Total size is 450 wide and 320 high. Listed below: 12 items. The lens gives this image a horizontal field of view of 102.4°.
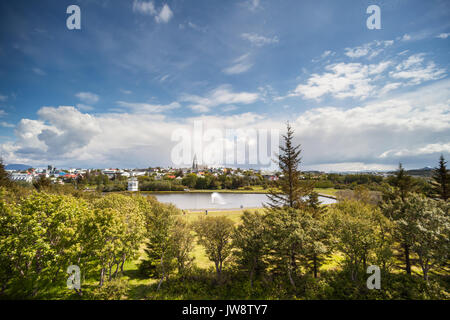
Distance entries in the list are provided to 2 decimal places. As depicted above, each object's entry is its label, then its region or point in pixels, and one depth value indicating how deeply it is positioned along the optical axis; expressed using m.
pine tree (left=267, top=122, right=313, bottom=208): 20.11
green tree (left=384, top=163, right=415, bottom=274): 16.42
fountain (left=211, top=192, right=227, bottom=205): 76.36
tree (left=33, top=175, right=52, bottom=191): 42.65
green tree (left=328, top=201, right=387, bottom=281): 14.32
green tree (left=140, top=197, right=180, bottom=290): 14.81
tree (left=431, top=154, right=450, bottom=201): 28.05
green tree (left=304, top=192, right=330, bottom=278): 13.67
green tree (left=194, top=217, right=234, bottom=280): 15.03
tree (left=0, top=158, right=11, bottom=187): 36.41
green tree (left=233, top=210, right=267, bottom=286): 14.14
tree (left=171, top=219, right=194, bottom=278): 15.01
